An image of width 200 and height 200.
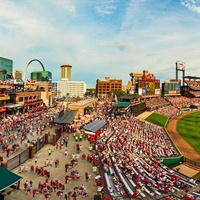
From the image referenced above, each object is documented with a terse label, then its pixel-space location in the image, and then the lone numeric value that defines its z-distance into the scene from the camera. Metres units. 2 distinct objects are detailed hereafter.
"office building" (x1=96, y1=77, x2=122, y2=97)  199.50
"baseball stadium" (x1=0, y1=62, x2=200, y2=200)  19.28
